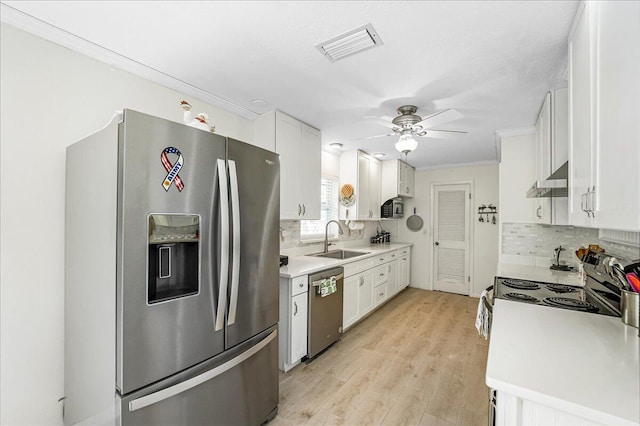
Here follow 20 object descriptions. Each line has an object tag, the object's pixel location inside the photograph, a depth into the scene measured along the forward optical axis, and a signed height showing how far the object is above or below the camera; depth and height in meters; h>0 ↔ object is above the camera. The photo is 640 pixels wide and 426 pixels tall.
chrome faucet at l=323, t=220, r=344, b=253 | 4.00 -0.39
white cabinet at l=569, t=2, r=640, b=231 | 0.84 +0.35
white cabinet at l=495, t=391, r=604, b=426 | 0.87 -0.64
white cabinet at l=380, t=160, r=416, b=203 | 5.04 +0.61
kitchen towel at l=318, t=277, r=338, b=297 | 2.86 -0.75
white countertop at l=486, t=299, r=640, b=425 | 0.84 -0.55
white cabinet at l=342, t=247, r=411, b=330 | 3.48 -1.00
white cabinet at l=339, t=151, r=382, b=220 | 4.36 +0.50
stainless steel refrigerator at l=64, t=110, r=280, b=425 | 1.24 -0.32
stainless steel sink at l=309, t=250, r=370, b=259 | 4.10 -0.59
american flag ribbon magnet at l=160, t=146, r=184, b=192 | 1.33 +0.21
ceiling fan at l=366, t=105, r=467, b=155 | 2.55 +0.85
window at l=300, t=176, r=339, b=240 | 3.97 +0.02
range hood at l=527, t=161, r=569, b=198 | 1.72 +0.18
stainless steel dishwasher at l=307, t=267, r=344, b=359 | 2.79 -0.98
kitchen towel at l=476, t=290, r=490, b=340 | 2.17 -0.79
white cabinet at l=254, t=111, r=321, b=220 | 2.86 +0.59
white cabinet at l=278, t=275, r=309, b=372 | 2.58 -0.98
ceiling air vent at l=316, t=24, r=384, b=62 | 1.63 +1.02
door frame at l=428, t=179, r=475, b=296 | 5.30 -0.26
